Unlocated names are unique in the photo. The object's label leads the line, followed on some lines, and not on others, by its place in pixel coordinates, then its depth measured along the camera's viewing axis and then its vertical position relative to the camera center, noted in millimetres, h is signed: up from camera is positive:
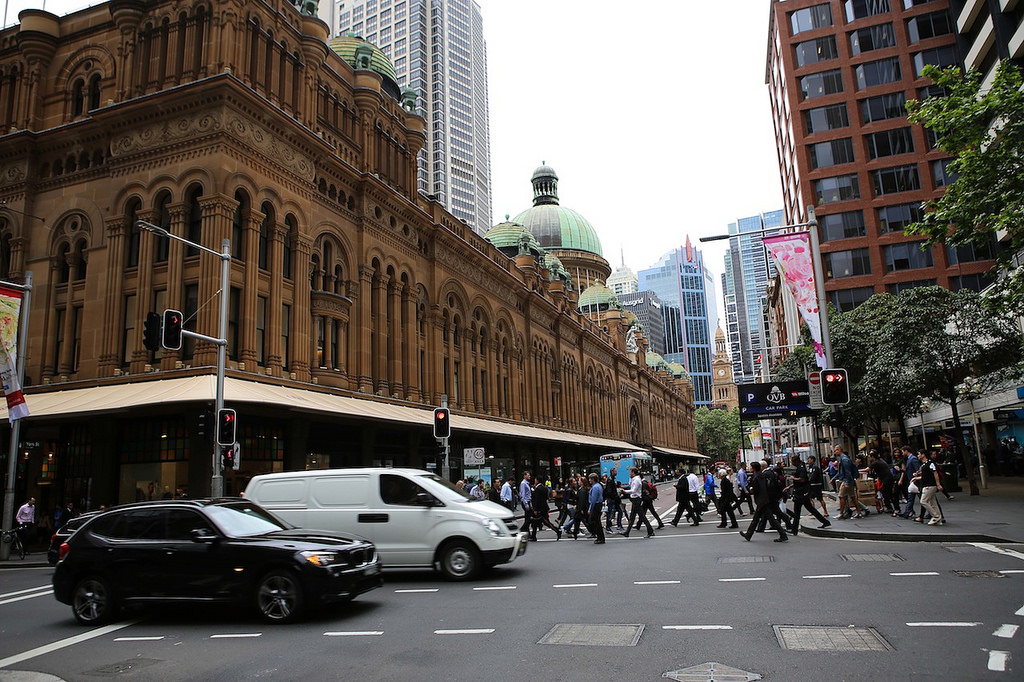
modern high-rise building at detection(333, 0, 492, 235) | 148625 +84802
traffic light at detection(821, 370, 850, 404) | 17203 +1706
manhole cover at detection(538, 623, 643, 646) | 7723 -1834
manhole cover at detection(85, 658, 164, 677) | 7371 -1852
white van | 12719 -686
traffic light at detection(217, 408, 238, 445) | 17844 +1417
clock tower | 189875 +22059
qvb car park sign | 26875 +2316
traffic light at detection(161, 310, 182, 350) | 16828 +3628
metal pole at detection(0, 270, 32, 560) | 19906 +138
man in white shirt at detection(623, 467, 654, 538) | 20203 -930
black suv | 9320 -1037
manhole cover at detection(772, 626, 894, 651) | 7102 -1832
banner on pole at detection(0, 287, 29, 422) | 19828 +3986
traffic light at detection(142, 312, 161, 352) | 16703 +3608
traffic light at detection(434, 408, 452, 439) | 22184 +1582
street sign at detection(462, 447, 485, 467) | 29094 +733
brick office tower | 54344 +25020
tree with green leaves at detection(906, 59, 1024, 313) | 15406 +6327
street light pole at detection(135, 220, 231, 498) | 17856 +3700
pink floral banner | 19391 +5354
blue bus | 56375 +378
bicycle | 20109 -1369
